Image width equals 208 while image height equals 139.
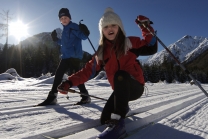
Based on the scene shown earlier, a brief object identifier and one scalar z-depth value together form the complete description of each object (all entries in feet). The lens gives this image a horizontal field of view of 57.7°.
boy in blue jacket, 12.75
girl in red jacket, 7.61
